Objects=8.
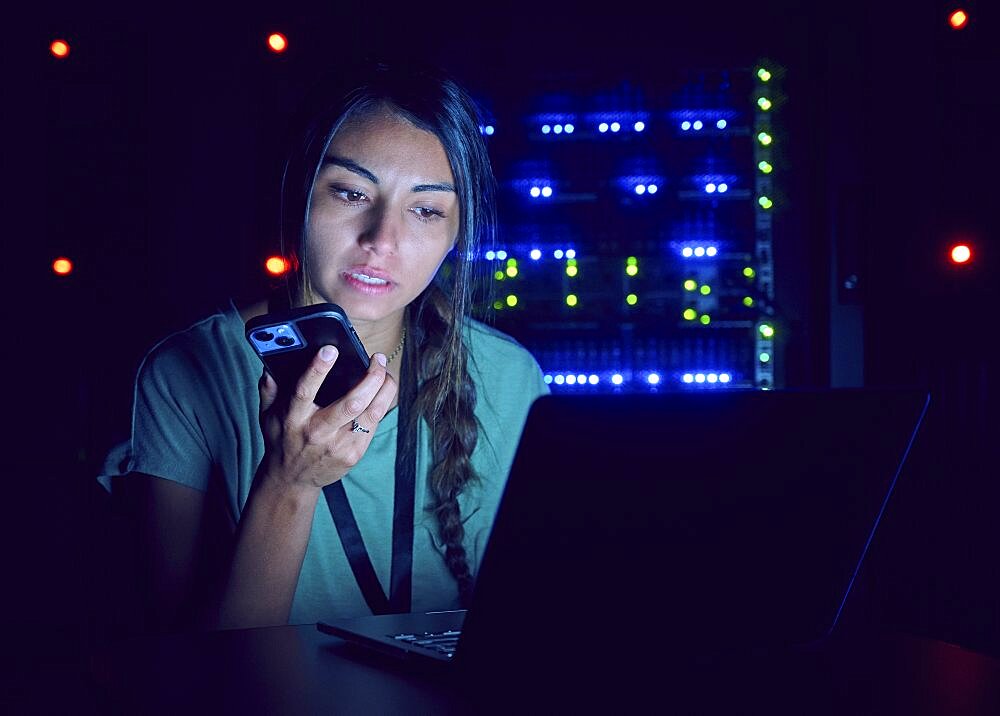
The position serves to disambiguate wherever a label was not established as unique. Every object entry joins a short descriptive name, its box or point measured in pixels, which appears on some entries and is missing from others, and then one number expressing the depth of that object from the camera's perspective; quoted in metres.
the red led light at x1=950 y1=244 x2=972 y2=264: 2.34
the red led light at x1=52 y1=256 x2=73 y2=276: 2.48
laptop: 0.65
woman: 1.34
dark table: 0.70
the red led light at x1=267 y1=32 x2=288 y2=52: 2.53
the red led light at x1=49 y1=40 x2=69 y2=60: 2.47
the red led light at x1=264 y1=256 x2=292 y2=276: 2.49
